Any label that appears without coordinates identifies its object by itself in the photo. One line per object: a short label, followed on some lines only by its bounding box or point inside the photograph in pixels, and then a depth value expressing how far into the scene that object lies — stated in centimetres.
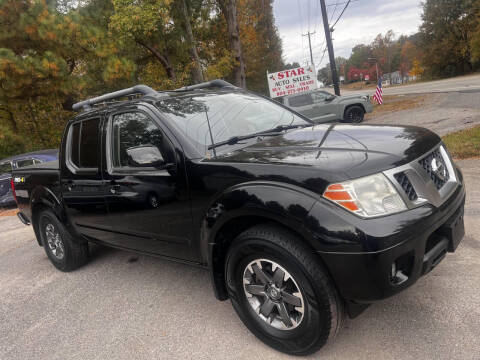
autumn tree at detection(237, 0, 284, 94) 2662
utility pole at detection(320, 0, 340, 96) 1845
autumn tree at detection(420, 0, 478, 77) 4778
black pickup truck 221
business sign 1706
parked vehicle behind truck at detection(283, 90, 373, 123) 1522
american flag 2067
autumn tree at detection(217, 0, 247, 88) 1675
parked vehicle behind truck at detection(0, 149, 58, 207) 1059
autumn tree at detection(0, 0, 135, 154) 1320
